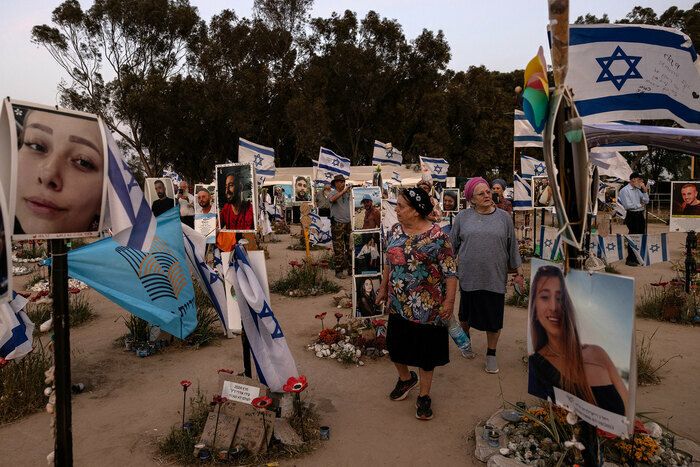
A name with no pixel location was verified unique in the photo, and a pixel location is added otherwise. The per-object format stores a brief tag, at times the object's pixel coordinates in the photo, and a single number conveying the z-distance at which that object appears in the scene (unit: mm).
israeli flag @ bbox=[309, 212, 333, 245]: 11164
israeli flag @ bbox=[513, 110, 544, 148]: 9750
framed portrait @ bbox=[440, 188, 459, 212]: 12830
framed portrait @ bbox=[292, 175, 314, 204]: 18484
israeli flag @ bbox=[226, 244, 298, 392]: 3707
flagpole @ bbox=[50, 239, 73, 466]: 2113
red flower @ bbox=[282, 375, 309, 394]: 3463
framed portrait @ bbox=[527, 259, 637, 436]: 1907
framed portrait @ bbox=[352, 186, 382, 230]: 7496
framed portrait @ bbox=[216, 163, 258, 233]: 3863
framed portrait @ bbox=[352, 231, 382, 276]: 5895
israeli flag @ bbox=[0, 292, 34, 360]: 4133
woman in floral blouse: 3738
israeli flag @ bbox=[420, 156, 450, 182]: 16266
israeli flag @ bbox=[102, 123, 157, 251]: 2256
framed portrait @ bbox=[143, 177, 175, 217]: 8430
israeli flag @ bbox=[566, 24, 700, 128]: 3346
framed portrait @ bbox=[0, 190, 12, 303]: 1765
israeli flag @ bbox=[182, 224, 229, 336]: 5188
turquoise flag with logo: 4859
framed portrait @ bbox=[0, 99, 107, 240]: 1979
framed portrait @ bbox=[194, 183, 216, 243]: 7418
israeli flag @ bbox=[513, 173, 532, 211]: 11125
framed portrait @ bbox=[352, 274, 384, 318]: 5684
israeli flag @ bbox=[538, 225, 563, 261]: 4927
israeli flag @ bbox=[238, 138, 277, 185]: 9834
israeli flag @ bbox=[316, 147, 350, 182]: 11797
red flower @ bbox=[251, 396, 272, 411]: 3227
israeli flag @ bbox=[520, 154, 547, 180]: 12547
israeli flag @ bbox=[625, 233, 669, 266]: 6852
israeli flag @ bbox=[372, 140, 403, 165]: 15364
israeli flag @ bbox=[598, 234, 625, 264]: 7039
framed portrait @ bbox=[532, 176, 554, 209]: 10650
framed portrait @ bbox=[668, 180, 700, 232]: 7707
